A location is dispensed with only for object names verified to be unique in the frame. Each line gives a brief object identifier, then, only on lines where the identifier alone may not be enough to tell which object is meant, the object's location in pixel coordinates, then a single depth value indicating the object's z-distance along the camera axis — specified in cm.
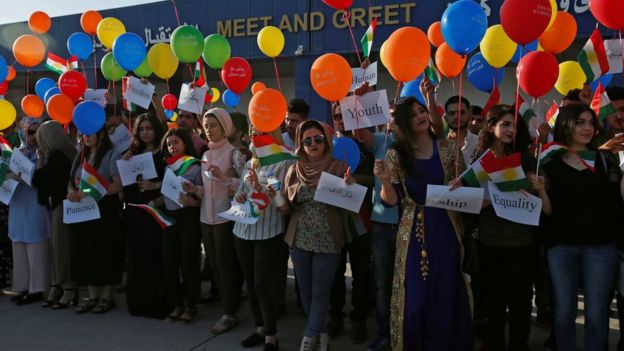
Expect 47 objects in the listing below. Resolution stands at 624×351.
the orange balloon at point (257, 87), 619
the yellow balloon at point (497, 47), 414
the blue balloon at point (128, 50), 480
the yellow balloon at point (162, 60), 516
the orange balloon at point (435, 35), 495
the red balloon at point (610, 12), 330
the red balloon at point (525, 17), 289
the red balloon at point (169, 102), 739
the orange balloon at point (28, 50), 581
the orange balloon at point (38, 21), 634
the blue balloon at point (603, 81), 430
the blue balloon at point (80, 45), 618
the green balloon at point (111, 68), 572
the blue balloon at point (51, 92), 520
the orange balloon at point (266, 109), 351
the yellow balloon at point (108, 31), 584
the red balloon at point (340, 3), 398
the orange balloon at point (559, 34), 435
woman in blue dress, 293
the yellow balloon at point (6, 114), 505
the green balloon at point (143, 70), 555
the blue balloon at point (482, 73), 465
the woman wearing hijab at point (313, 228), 325
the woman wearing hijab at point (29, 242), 472
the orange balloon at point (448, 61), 431
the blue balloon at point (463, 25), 306
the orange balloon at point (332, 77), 357
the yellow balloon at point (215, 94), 898
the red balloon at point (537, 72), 307
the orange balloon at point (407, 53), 333
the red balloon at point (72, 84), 500
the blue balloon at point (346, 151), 341
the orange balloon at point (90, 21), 637
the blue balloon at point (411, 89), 418
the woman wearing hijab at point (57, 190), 450
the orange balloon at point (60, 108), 450
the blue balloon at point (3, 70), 531
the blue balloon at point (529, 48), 463
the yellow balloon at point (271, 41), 584
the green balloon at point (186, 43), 487
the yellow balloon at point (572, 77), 457
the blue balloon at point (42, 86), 648
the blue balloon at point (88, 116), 412
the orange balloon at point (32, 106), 566
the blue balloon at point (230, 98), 602
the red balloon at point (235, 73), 511
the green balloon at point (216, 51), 545
